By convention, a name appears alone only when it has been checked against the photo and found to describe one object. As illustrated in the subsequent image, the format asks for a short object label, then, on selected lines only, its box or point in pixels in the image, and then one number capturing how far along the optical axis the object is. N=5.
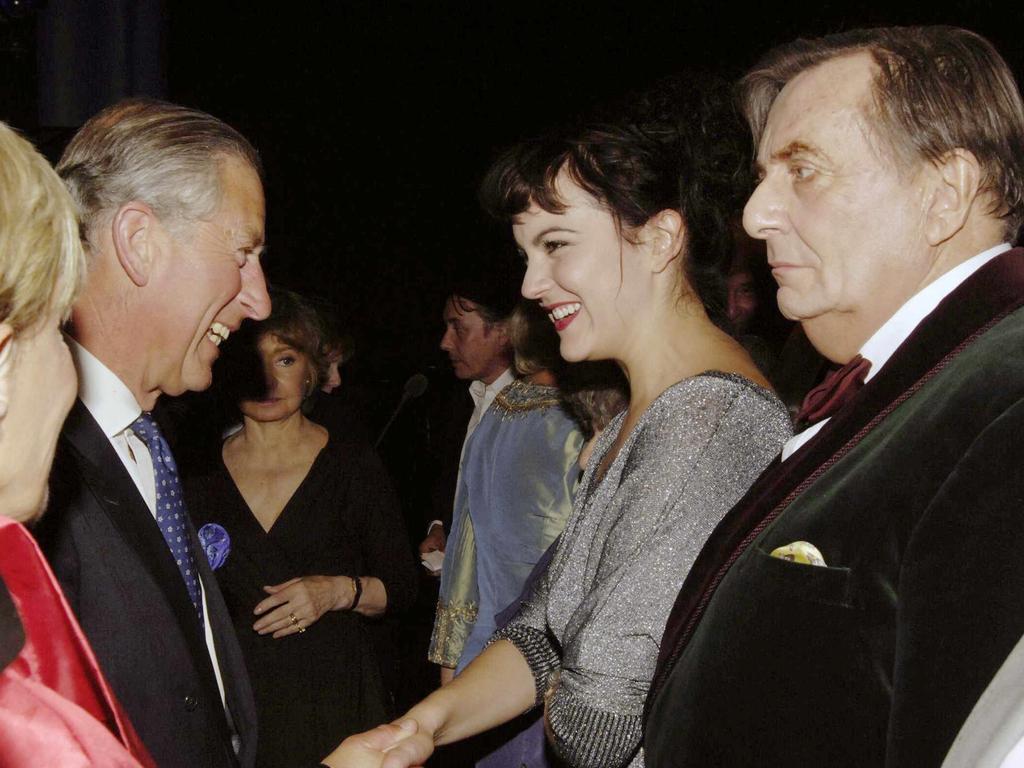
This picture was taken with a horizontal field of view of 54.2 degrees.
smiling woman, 1.54
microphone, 5.17
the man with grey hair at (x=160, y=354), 1.51
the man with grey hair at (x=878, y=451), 0.85
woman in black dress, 2.86
